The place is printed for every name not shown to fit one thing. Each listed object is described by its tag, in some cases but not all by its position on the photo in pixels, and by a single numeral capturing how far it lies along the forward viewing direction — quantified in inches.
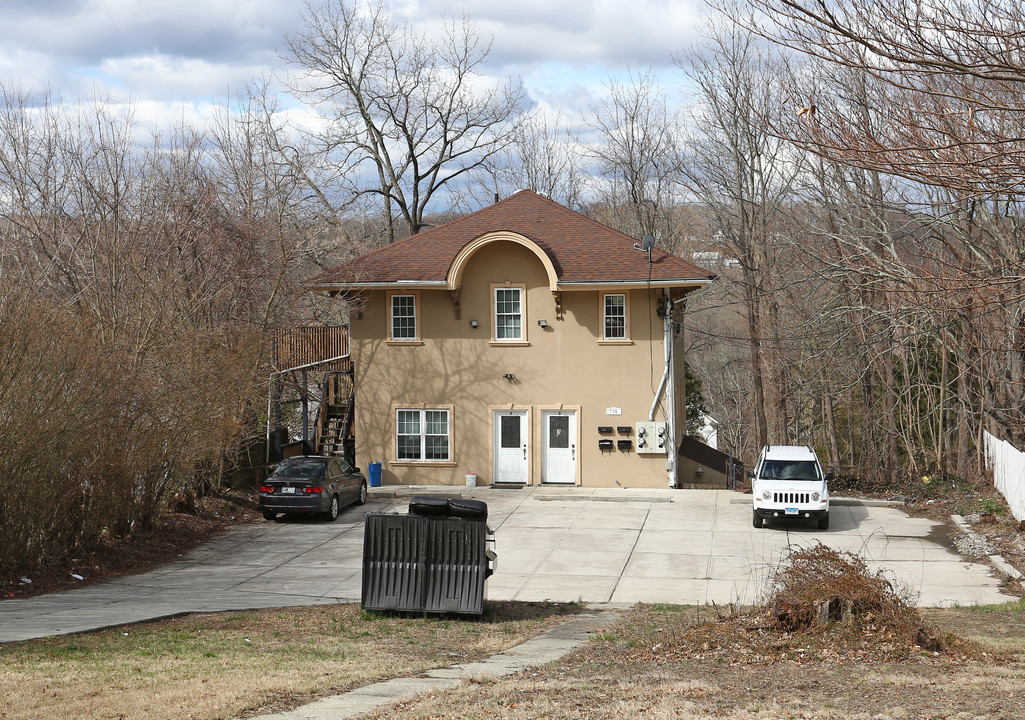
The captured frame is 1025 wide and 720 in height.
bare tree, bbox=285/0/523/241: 1903.3
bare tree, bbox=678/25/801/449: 1546.5
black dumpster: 534.3
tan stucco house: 1089.4
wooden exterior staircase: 1250.6
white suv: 847.7
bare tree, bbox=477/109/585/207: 2193.7
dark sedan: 893.2
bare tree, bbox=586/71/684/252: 1934.1
